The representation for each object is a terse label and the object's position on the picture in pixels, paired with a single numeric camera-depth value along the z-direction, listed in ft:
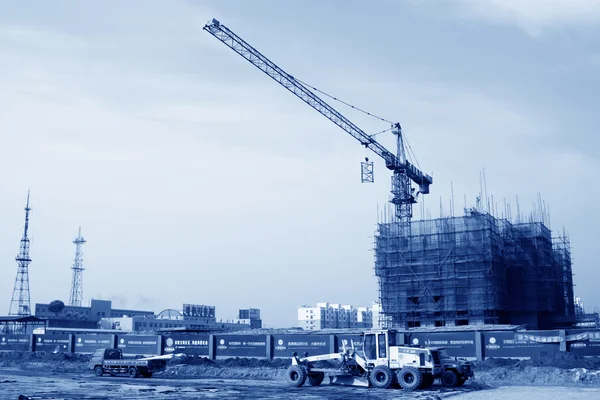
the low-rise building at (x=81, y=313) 389.07
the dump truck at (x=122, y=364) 129.39
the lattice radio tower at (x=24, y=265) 353.24
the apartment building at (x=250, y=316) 525.75
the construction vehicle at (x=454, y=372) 101.50
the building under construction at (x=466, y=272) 228.84
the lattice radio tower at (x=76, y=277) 439.63
